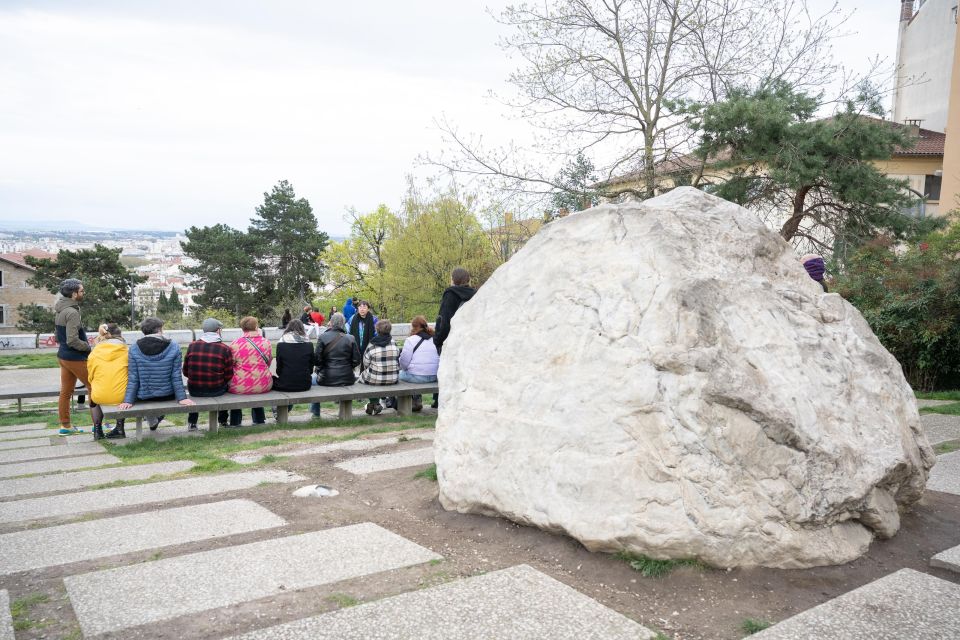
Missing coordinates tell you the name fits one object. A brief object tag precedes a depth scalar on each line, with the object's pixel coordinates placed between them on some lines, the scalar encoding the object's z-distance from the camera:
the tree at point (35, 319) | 40.38
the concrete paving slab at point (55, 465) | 6.27
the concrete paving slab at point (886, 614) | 3.02
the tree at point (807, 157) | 12.17
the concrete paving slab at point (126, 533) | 3.92
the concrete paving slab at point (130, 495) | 4.82
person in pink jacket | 7.97
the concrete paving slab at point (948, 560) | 3.67
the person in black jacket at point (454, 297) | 8.26
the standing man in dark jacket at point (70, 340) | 7.88
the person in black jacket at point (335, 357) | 8.66
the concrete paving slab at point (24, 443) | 7.80
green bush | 10.26
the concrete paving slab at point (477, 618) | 2.99
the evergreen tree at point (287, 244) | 50.41
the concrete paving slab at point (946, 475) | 5.23
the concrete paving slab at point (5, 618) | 2.99
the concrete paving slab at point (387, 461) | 5.95
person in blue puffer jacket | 7.30
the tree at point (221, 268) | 46.62
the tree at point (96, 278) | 39.38
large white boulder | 3.62
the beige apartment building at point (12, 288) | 57.28
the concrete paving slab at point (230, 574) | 3.22
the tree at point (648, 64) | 14.66
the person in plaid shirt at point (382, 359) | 8.63
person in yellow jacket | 7.34
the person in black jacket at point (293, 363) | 8.20
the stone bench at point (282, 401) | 7.18
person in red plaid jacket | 7.68
